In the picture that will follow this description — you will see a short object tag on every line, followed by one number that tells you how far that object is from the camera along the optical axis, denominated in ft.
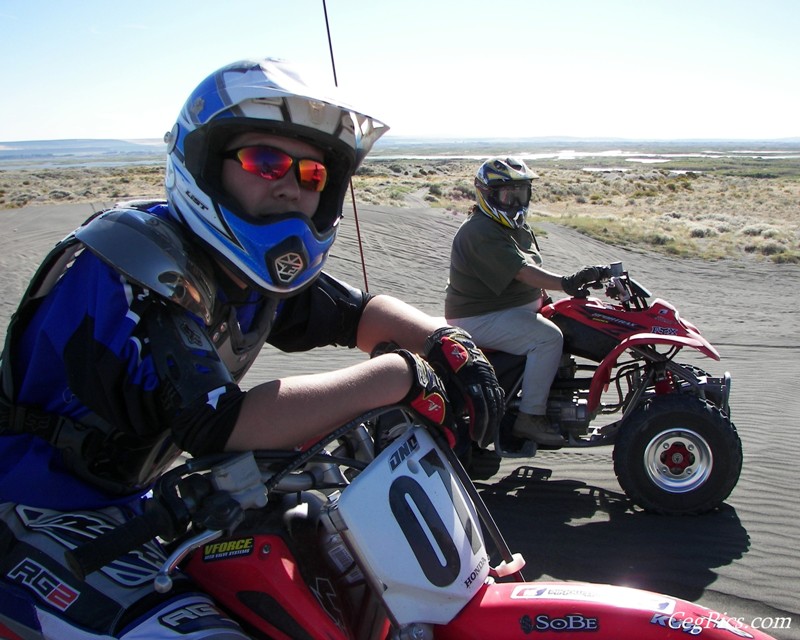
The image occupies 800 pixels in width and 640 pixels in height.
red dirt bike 5.21
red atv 15.80
